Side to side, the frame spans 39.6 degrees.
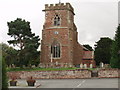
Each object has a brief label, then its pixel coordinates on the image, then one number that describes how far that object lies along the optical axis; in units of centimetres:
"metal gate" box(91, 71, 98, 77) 2401
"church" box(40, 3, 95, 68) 3376
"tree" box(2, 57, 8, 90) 1153
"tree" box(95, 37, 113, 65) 4516
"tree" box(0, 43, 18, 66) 2846
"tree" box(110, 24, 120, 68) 2488
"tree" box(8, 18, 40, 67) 2864
